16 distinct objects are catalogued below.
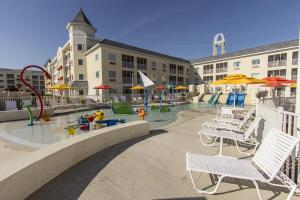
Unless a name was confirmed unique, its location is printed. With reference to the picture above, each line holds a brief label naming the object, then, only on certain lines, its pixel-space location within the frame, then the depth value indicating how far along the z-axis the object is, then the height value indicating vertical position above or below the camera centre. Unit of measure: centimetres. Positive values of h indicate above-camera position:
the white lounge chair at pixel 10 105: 1201 -92
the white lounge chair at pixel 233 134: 418 -118
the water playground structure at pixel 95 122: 667 -142
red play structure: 913 +123
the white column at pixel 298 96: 322 -8
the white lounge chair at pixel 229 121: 619 -119
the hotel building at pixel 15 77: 6875 +753
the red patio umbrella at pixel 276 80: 947 +79
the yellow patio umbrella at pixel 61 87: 1555 +64
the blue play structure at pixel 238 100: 1376 -70
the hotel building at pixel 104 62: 2514 +574
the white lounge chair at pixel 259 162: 232 -125
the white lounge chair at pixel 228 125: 531 -119
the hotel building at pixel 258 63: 2600 +594
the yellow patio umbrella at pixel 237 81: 814 +67
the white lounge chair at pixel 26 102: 1259 -71
